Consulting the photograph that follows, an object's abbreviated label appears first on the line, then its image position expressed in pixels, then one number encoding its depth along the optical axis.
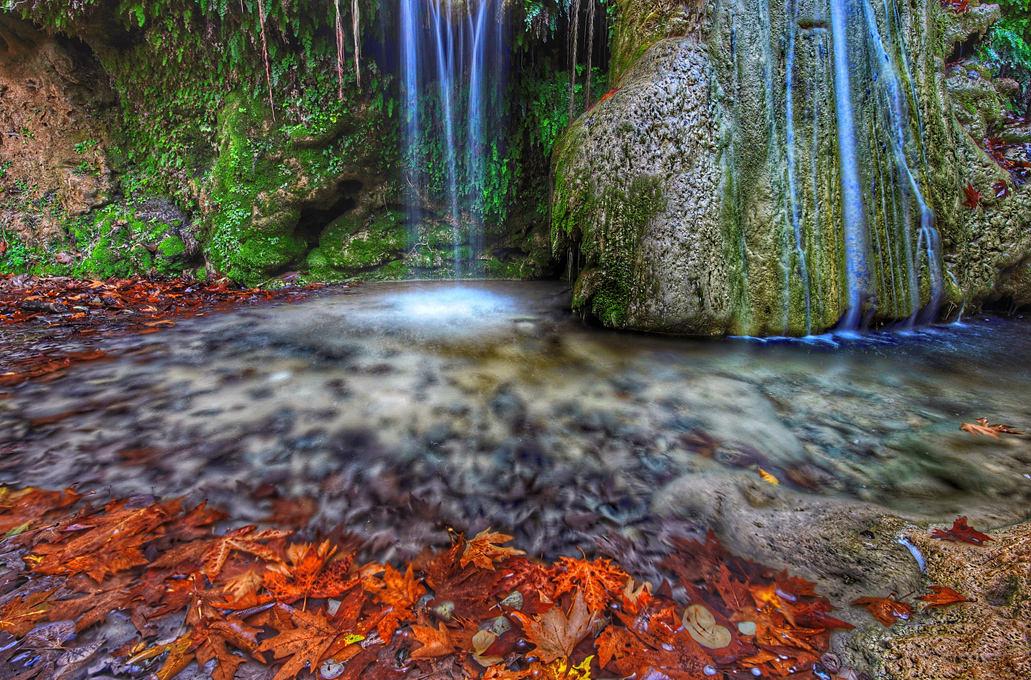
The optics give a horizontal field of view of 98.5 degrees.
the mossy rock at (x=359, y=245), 7.45
